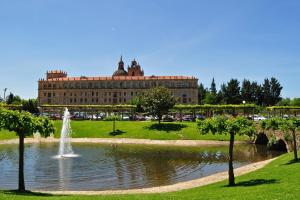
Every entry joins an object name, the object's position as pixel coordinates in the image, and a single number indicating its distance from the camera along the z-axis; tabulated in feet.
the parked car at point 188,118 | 353.63
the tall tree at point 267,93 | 501.97
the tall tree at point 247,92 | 501.56
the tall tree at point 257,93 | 501.56
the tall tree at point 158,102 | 301.63
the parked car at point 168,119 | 339.16
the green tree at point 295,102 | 515.91
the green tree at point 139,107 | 336.08
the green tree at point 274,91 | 501.56
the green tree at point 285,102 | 540.68
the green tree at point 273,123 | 118.52
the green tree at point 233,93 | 503.61
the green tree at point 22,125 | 81.41
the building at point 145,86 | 620.49
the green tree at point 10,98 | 561.68
